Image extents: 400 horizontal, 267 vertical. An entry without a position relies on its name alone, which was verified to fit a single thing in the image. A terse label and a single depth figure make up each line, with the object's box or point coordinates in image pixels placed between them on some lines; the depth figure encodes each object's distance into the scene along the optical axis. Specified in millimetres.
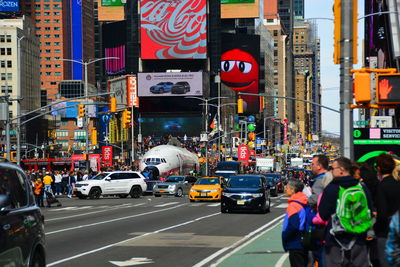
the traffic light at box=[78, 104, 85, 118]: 55497
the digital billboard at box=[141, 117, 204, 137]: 156875
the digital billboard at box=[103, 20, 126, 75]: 162375
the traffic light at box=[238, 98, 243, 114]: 52972
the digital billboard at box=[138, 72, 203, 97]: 150000
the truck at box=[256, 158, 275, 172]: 94125
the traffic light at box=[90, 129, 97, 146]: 73050
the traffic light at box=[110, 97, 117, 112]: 48969
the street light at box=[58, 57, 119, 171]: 62844
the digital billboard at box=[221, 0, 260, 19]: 175875
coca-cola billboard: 149875
